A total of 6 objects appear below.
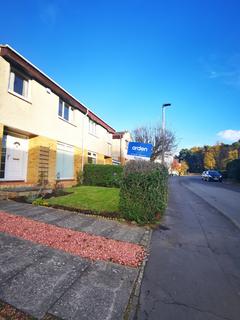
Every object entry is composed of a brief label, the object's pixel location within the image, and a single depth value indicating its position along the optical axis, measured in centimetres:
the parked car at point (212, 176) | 3684
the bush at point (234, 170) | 3328
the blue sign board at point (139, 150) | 895
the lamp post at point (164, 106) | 1852
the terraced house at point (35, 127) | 1002
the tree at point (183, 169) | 8568
